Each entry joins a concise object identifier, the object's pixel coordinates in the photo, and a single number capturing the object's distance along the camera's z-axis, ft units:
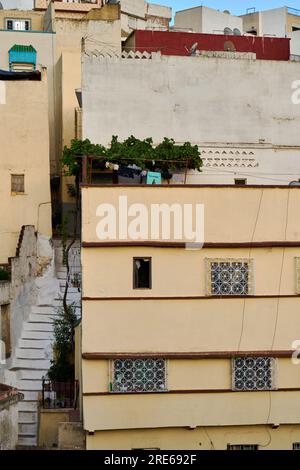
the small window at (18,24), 130.11
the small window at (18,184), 92.84
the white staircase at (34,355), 71.72
